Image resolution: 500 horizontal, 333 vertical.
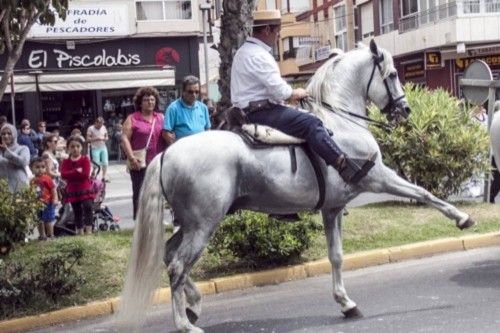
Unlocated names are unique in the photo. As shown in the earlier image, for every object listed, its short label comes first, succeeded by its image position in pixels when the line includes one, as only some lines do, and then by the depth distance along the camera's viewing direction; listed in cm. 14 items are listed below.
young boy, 1233
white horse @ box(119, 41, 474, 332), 679
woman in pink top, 1130
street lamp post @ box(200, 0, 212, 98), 3012
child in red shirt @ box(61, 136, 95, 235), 1236
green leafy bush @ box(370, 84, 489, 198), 1246
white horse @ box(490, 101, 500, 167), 919
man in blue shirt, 1096
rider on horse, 700
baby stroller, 1266
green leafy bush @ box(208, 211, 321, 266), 939
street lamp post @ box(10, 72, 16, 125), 2535
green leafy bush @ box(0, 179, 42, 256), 872
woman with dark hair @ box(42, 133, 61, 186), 1362
